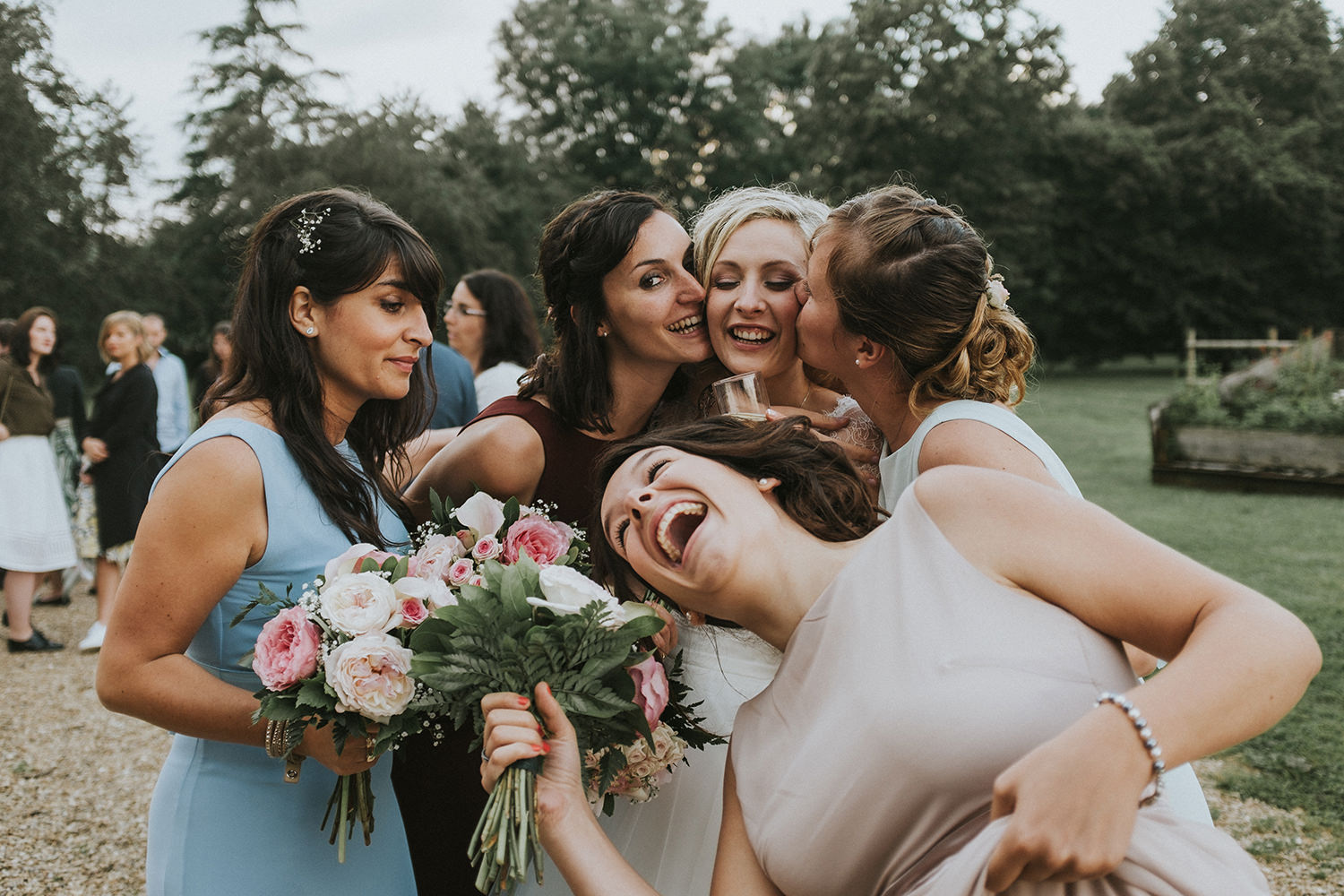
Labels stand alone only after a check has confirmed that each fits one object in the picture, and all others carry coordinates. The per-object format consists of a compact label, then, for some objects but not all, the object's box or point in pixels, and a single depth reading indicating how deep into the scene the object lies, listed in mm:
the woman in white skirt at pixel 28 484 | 8531
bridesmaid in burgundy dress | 3125
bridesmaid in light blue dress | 2127
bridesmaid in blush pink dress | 1370
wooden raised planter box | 13625
